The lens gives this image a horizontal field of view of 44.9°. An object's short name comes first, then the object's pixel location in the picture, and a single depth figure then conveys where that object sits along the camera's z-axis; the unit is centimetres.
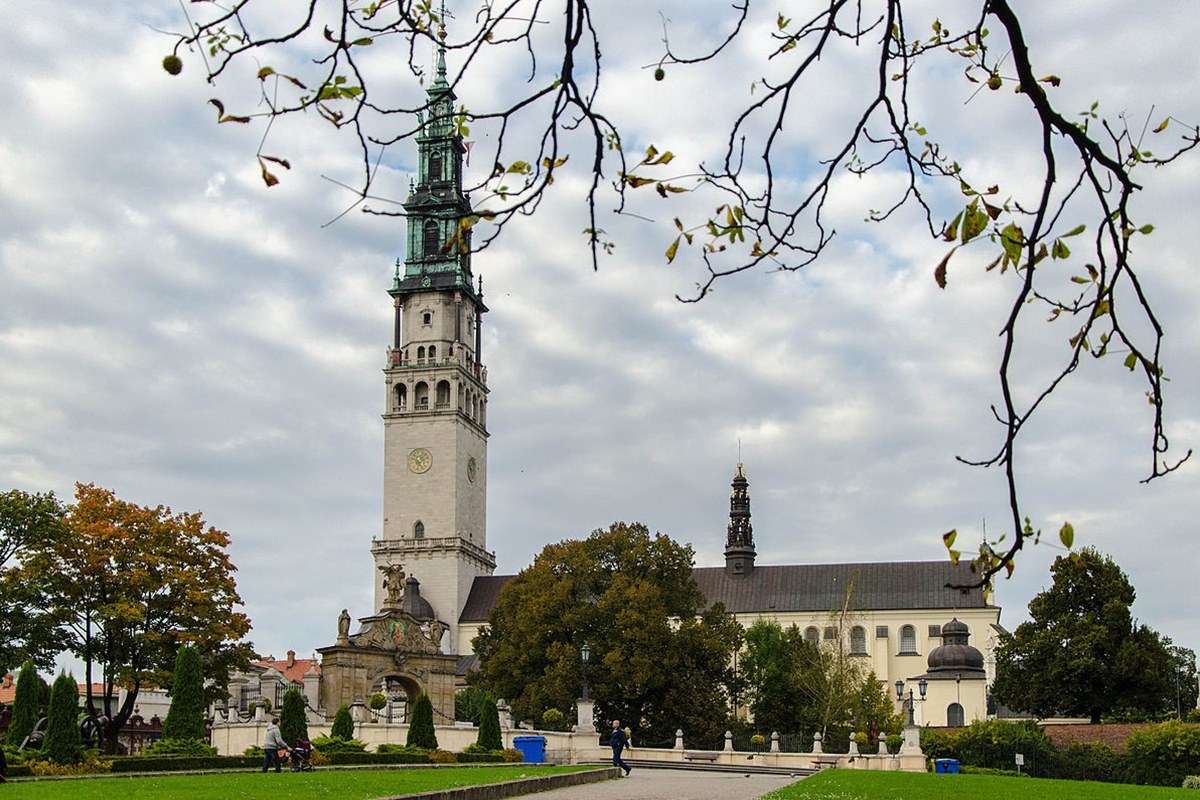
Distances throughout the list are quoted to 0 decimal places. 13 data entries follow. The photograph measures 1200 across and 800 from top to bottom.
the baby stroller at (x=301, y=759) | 3134
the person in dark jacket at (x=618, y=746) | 3483
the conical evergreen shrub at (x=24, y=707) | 3578
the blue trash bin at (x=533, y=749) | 4159
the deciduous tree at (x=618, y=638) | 5750
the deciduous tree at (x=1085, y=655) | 6425
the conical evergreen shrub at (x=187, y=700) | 3538
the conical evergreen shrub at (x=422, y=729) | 4044
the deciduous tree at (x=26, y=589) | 4416
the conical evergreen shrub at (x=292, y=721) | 3603
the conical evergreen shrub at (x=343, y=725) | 4072
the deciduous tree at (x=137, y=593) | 4625
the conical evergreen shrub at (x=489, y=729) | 4334
